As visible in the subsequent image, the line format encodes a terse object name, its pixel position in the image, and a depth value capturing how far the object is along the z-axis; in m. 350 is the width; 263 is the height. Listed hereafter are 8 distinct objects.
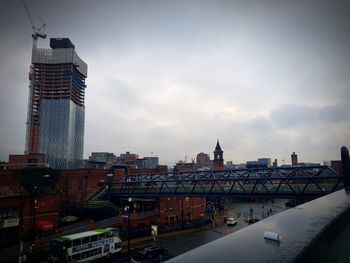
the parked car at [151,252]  32.04
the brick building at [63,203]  35.90
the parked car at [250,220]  58.97
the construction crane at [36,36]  172.75
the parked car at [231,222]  57.09
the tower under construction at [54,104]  140.12
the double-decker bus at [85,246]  28.55
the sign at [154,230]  46.39
